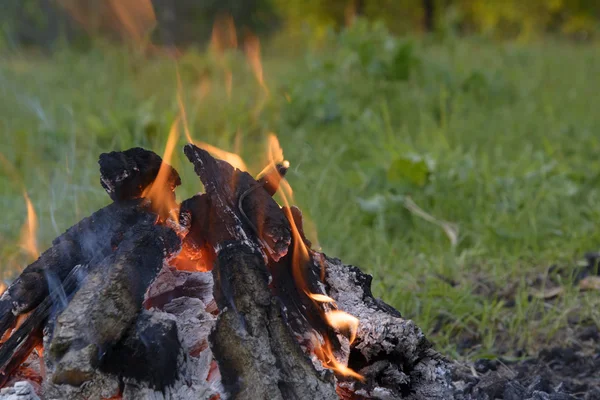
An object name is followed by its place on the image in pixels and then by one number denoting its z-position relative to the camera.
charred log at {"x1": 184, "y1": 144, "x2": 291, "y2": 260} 2.20
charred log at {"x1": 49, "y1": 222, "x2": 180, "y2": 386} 2.07
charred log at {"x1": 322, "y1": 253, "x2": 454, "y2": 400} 2.15
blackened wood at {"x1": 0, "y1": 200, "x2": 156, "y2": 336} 2.18
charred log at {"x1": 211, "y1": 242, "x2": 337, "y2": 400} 2.09
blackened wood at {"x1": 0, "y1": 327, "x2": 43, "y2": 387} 2.15
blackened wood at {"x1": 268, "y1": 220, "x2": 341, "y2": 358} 2.16
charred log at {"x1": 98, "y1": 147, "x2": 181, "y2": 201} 2.22
